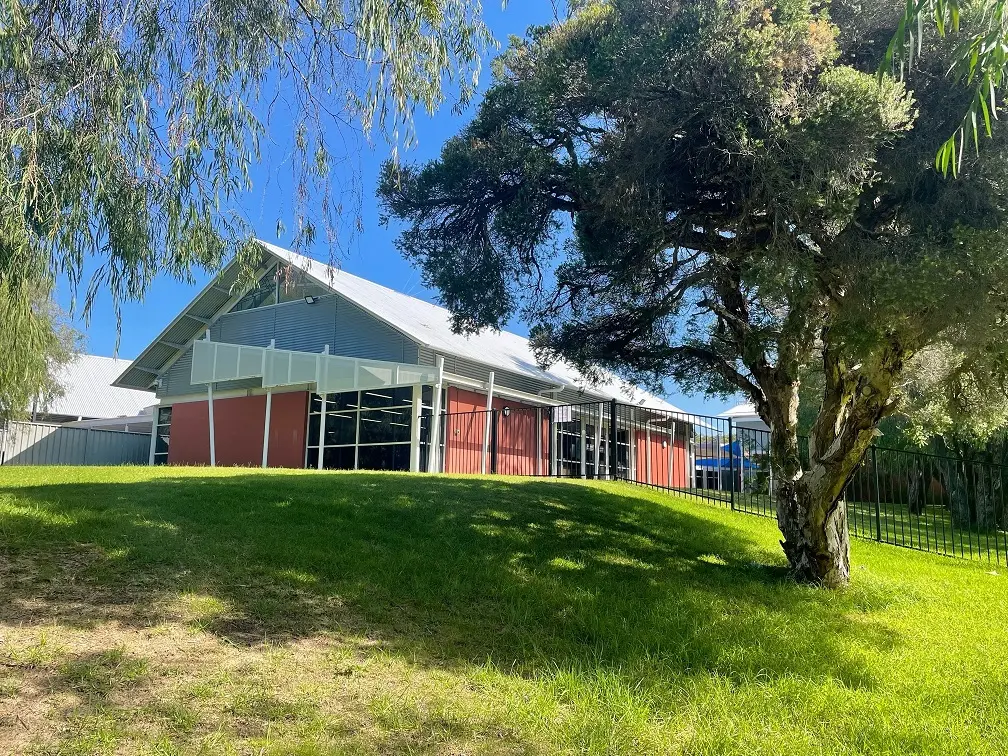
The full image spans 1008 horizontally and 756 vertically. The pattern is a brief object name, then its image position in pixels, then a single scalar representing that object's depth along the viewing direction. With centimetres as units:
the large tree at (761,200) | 696
